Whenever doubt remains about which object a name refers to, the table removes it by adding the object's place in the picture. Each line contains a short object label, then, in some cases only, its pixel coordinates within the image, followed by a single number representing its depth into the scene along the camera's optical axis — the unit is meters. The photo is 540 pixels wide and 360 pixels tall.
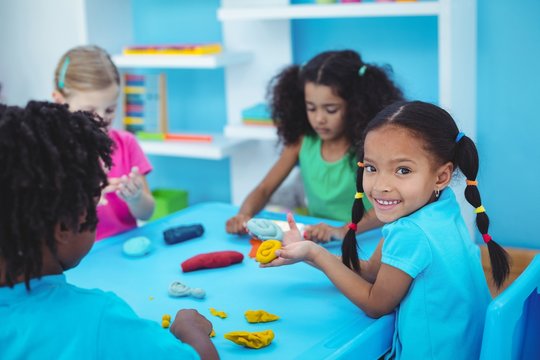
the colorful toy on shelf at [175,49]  2.41
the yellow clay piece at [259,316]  1.16
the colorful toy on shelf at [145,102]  2.61
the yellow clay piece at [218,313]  1.19
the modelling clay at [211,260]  1.41
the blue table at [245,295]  1.09
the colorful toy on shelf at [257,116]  2.41
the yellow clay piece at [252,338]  1.07
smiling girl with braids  1.15
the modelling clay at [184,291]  1.26
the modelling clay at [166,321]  1.15
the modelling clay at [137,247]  1.51
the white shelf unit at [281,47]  1.97
